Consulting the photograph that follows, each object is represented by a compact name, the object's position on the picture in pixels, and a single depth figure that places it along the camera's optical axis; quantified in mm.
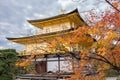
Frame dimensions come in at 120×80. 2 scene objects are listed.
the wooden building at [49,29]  9859
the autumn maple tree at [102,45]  4017
